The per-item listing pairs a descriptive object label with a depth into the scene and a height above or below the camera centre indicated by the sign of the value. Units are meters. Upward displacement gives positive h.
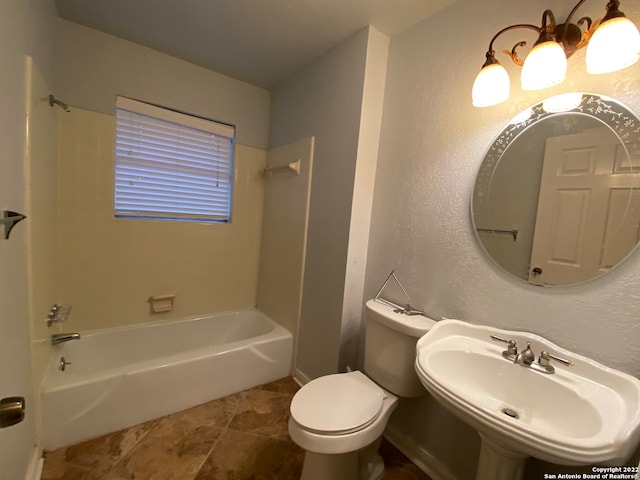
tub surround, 1.76 -0.29
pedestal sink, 0.64 -0.47
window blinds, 1.93 +0.37
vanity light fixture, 0.77 +0.61
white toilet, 1.04 -0.77
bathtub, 1.37 -1.01
